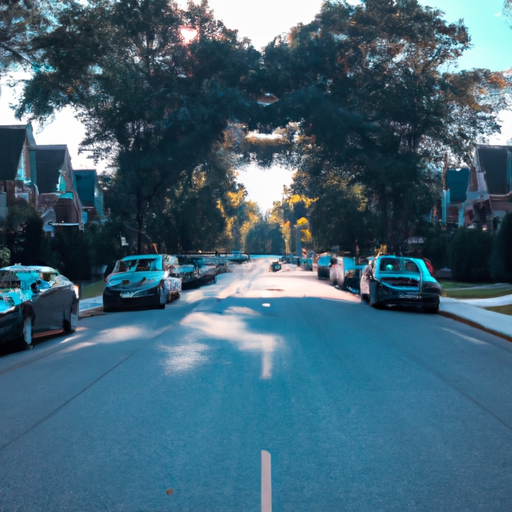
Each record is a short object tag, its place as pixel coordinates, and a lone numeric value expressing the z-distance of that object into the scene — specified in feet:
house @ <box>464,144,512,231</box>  146.92
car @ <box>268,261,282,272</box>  226.81
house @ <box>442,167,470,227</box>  198.11
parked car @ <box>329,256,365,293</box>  104.63
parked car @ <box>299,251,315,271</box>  257.55
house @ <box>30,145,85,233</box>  153.79
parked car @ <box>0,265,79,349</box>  43.52
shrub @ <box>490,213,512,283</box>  104.01
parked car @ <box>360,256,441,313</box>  68.49
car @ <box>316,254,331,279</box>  161.58
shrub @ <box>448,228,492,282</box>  122.72
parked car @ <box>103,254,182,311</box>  73.20
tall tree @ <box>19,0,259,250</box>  116.67
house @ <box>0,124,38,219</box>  127.24
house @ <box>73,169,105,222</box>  192.44
